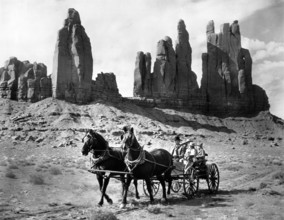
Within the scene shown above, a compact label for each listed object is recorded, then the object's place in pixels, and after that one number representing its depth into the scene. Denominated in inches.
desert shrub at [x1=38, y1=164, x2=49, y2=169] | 862.1
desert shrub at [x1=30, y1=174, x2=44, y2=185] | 629.6
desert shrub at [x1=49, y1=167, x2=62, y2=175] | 768.8
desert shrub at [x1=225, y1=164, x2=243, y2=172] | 957.8
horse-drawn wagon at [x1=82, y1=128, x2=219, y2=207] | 448.8
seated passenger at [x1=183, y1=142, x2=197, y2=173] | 536.0
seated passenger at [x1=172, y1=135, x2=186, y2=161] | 560.6
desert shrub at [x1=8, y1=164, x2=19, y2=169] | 794.8
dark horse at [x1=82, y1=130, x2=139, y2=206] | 462.3
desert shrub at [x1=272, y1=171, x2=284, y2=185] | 678.5
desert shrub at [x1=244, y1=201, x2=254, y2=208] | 433.1
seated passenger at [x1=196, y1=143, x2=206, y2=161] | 538.3
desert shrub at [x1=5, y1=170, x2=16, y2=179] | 660.7
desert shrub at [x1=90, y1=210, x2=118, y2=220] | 345.8
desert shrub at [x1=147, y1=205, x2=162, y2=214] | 403.7
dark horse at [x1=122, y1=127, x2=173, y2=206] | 444.8
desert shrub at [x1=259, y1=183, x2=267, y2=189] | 605.9
